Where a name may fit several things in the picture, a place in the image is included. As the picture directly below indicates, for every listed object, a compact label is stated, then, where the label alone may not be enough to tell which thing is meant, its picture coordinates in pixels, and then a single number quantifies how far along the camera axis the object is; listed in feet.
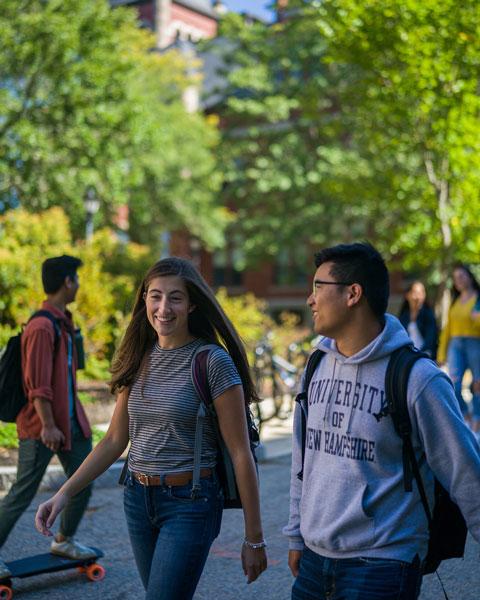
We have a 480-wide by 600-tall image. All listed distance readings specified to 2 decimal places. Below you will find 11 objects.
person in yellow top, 35.45
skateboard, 17.71
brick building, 149.79
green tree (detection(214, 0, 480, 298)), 59.67
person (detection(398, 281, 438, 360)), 35.35
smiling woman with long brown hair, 11.22
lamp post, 79.50
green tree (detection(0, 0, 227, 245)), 82.74
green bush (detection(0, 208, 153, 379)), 55.52
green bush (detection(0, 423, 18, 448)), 31.71
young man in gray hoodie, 9.40
